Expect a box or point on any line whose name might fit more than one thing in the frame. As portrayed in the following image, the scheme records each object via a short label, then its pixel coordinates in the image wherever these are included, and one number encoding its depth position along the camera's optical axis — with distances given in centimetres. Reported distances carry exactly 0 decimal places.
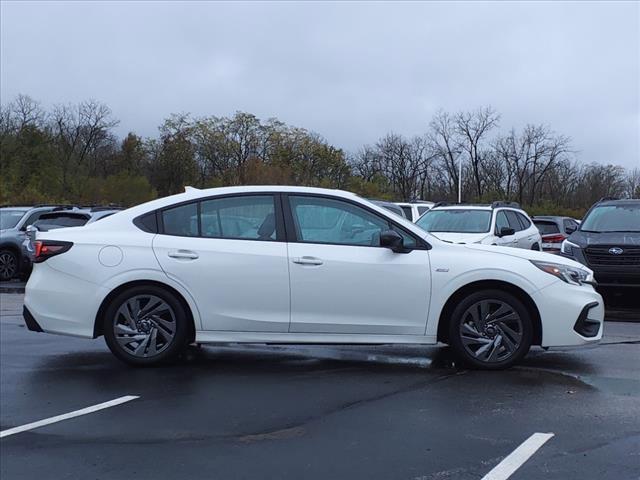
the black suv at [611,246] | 1105
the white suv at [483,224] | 1324
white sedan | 646
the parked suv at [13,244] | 1656
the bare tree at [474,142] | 6662
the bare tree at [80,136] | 5931
